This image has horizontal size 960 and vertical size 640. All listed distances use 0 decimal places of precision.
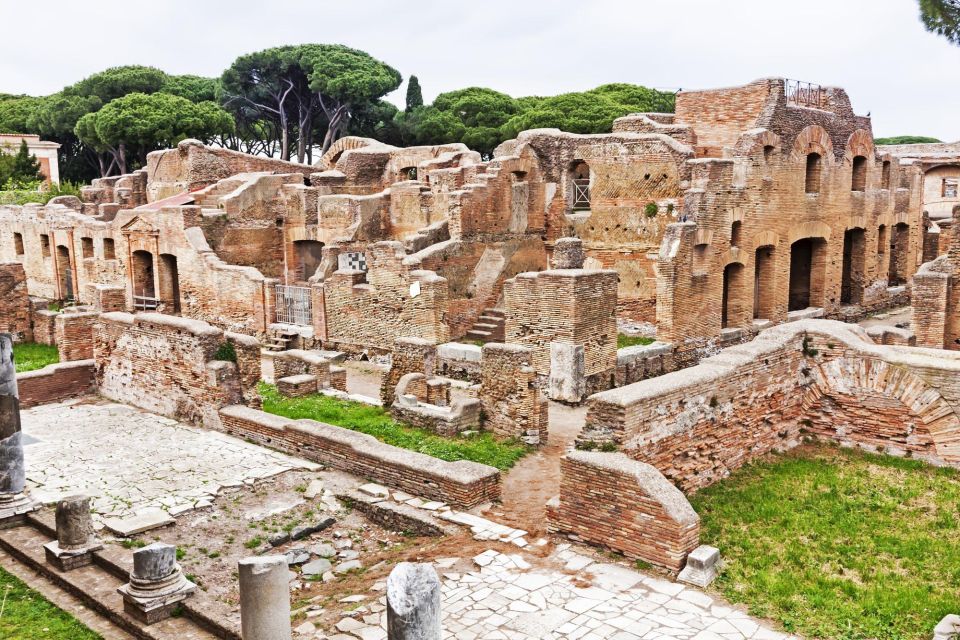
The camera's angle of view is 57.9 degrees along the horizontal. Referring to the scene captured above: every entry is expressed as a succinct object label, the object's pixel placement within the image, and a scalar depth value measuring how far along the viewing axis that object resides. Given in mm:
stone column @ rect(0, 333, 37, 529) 9789
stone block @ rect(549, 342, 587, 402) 15406
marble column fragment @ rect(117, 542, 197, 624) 7371
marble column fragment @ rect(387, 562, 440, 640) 4840
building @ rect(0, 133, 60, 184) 48469
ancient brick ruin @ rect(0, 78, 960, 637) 9789
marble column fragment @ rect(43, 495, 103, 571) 8500
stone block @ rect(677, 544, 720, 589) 7427
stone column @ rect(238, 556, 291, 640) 6293
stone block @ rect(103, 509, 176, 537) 9250
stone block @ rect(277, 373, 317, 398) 15234
